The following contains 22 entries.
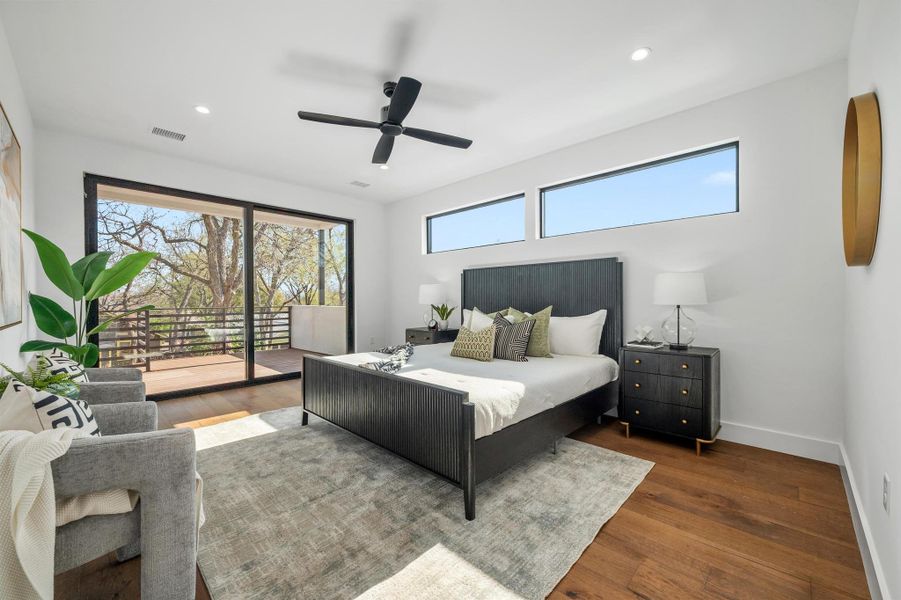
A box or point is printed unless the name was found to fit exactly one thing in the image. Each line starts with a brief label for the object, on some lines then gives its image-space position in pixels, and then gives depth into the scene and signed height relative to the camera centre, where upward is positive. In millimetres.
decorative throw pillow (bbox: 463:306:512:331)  3999 -251
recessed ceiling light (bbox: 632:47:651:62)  2492 +1602
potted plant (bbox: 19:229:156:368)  2617 +38
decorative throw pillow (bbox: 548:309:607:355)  3596 -369
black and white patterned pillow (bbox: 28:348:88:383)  1884 -348
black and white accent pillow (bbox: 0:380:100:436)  1241 -381
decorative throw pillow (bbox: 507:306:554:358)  3531 -390
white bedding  2164 -559
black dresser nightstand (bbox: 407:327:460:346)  4969 -515
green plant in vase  5219 -238
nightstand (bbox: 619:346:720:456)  2781 -735
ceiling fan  2459 +1265
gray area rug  1563 -1154
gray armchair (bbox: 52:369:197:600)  1162 -685
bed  2057 -712
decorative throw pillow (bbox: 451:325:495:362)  3305 -429
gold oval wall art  1646 +516
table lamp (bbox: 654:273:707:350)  2879 +36
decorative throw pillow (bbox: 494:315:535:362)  3379 -395
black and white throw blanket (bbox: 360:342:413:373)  2816 -504
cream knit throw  982 -578
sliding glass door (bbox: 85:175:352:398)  4141 +134
